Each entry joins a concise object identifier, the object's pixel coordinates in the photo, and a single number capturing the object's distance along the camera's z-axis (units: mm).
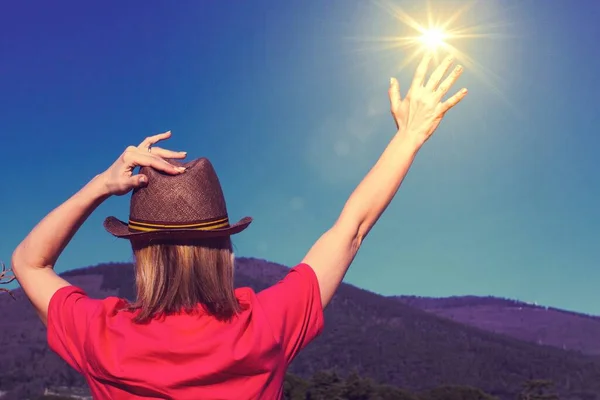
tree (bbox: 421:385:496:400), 35094
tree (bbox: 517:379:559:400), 30062
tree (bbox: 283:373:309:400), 28141
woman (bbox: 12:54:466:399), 2518
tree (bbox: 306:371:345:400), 28203
